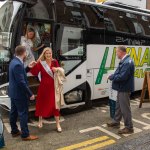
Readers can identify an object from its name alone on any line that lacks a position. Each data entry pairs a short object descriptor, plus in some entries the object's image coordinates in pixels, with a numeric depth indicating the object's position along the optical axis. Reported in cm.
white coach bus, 410
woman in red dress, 383
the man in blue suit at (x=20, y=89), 333
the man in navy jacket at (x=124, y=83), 366
